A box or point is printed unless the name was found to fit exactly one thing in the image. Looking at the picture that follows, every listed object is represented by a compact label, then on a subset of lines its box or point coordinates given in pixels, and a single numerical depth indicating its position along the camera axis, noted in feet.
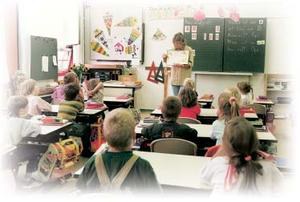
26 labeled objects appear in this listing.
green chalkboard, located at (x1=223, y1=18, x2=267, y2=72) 23.45
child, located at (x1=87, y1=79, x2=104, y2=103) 17.93
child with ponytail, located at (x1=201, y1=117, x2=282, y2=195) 5.45
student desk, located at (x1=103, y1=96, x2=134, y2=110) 18.63
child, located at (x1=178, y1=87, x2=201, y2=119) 12.48
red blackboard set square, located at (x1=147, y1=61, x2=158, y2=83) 26.06
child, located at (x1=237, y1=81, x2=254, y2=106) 16.96
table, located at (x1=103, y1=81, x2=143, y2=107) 22.67
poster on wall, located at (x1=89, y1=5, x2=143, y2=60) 25.70
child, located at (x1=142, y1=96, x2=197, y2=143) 9.24
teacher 16.43
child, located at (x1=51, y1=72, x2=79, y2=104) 17.72
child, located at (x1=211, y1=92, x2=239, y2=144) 9.68
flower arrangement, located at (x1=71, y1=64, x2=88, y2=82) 22.08
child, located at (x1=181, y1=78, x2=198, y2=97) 13.47
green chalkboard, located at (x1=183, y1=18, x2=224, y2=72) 23.99
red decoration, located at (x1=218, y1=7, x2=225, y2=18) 24.04
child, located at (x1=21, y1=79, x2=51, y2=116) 13.34
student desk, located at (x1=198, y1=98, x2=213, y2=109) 18.12
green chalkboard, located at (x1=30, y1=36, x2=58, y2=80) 18.70
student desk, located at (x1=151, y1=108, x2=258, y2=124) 13.28
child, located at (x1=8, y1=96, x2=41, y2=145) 10.12
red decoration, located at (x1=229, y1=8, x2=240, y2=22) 23.29
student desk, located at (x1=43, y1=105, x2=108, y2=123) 14.53
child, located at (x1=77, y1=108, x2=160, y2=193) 5.46
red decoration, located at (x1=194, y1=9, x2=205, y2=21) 23.81
